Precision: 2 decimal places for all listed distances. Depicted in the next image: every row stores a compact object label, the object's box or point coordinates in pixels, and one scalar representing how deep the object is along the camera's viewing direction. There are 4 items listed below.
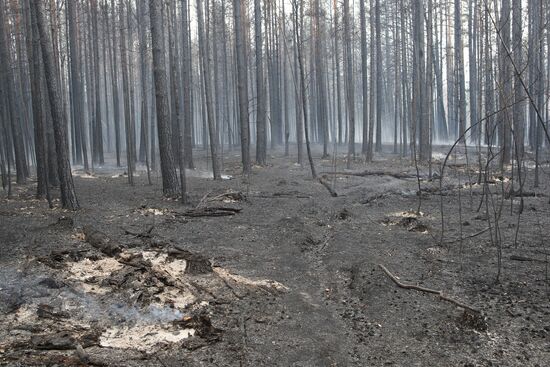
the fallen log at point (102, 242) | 6.73
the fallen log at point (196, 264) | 5.94
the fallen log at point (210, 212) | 9.70
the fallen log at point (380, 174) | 15.39
